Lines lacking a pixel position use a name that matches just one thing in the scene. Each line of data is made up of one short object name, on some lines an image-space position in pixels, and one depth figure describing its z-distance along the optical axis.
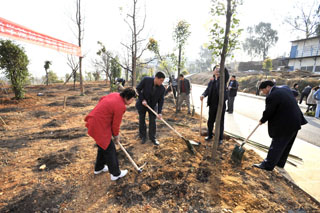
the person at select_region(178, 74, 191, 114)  6.78
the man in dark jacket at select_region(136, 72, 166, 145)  3.67
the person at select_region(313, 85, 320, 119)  7.11
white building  21.75
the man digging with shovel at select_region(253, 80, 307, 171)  2.63
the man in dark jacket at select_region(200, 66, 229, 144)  3.78
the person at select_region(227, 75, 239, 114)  7.12
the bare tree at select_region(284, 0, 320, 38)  24.22
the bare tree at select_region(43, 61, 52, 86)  17.00
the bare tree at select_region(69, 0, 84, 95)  10.80
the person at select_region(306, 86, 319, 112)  7.91
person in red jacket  2.29
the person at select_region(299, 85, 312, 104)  9.85
